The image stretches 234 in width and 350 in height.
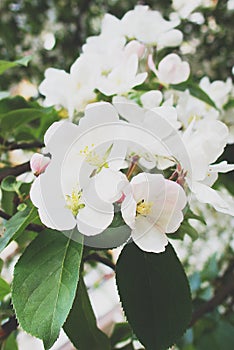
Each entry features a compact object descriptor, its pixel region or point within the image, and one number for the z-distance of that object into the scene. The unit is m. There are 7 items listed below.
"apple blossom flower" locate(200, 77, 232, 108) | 0.51
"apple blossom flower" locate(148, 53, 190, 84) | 0.43
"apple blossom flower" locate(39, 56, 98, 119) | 0.40
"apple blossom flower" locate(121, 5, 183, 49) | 0.47
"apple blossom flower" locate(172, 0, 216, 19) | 0.56
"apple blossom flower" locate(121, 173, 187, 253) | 0.29
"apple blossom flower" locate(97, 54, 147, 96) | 0.40
